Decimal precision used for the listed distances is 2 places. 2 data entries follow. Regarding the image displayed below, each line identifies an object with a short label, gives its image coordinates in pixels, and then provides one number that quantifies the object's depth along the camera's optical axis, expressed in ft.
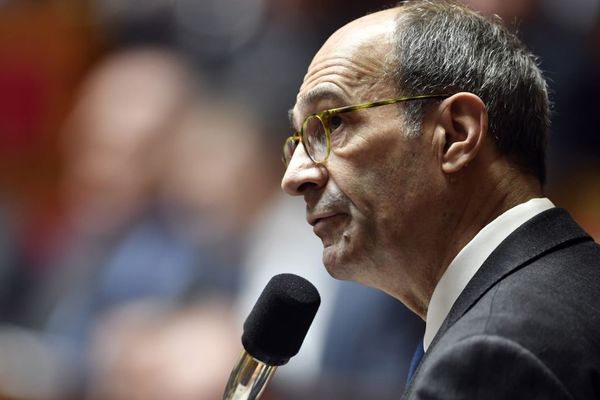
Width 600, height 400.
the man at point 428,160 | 14.93
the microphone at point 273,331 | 14.78
